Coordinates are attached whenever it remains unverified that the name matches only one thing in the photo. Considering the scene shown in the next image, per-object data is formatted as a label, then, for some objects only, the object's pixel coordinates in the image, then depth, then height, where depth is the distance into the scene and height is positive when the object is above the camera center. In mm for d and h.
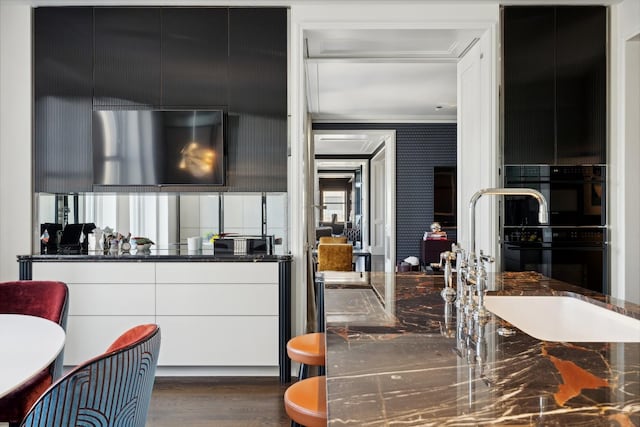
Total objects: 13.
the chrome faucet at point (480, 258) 1350 -134
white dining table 1223 -391
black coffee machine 3658 -182
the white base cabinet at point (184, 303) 3369 -604
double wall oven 3590 -89
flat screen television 3664 +527
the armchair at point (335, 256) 6254 -532
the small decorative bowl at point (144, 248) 3707 -252
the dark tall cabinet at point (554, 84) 3617 +950
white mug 3875 -233
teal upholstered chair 1074 -399
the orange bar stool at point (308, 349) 1891 -529
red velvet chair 2164 -379
